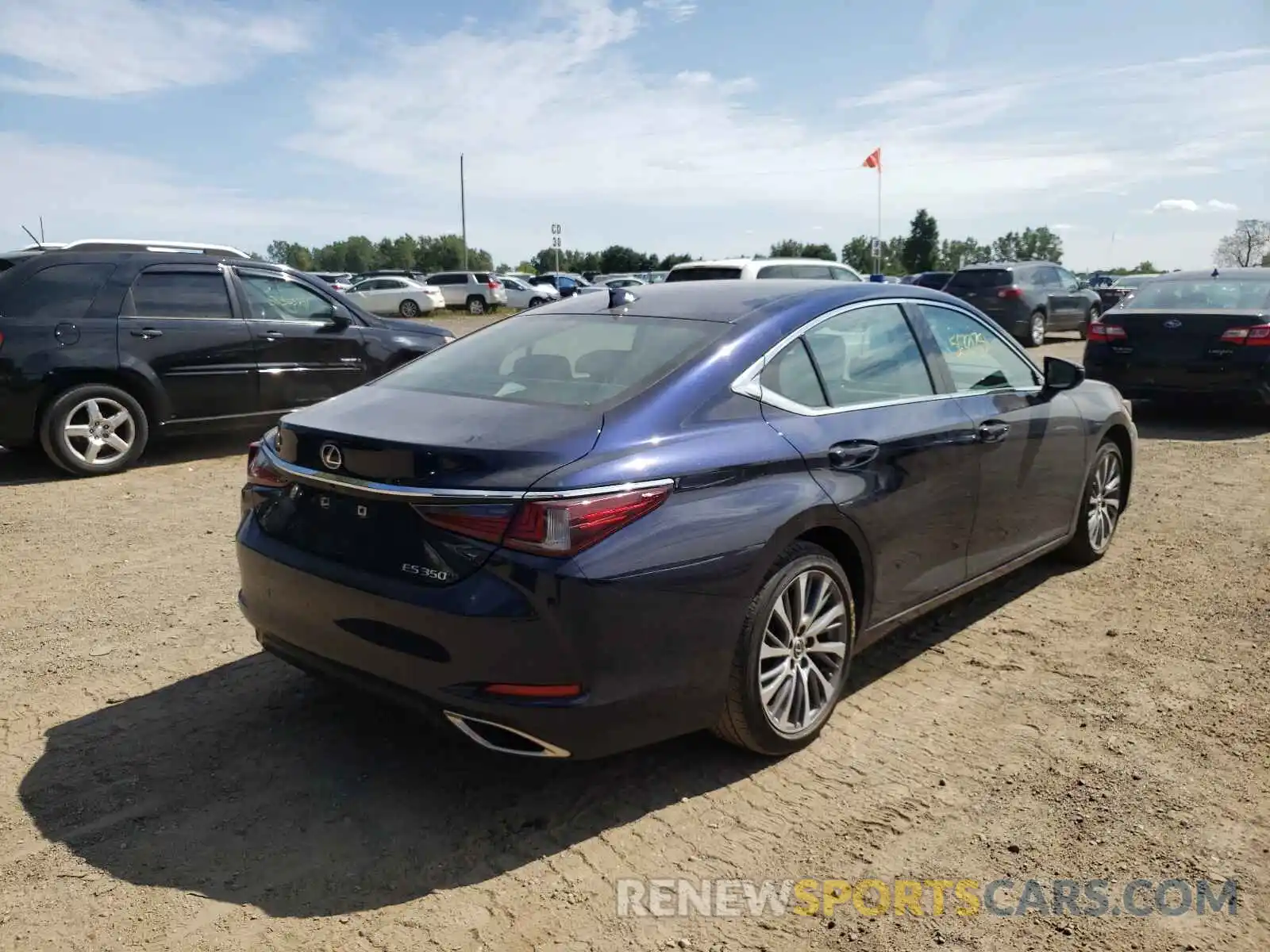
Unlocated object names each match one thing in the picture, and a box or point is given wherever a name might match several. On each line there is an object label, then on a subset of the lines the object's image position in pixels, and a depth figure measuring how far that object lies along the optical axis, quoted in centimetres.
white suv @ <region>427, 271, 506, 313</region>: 3731
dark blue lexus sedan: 272
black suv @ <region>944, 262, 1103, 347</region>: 1902
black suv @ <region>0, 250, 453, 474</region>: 749
